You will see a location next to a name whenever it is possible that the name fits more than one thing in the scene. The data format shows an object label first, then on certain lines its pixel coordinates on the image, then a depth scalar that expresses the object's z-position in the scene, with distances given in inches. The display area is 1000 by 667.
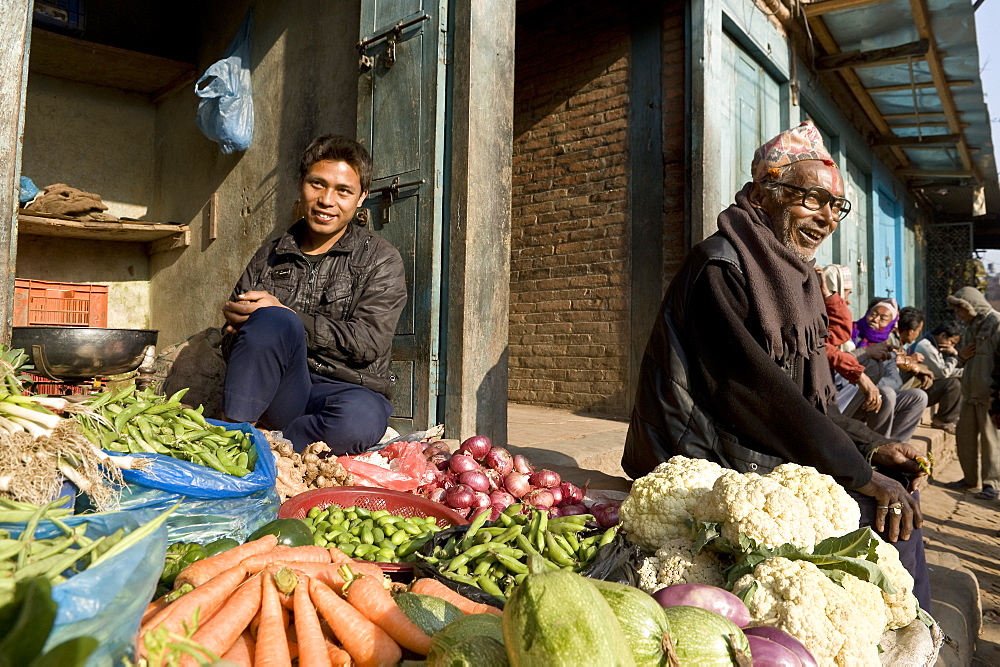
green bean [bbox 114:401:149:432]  87.4
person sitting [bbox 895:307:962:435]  237.1
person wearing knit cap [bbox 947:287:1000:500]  275.0
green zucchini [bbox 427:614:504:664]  50.9
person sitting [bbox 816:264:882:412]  188.5
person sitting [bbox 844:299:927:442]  218.1
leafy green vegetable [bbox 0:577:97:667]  33.8
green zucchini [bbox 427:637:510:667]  47.8
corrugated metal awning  306.5
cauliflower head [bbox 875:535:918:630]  70.9
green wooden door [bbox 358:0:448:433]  170.2
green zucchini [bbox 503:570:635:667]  43.6
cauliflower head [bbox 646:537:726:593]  72.8
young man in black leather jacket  134.3
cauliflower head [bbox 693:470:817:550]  71.2
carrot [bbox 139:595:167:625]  56.5
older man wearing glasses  97.1
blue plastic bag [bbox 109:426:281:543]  78.4
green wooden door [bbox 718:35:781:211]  267.1
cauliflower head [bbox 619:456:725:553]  82.2
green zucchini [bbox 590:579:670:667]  49.6
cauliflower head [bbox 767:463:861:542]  75.0
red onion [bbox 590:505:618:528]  103.9
